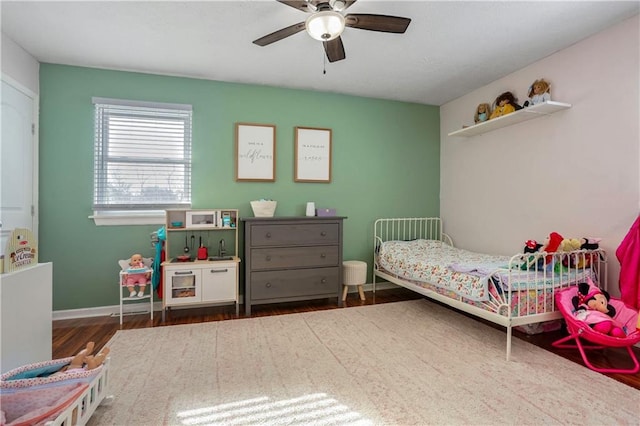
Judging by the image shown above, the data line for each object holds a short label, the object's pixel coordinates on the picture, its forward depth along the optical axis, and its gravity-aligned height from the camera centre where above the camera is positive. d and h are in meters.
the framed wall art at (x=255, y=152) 4.09 +0.79
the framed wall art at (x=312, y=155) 4.33 +0.80
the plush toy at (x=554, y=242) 2.99 -0.26
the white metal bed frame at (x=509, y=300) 2.53 -0.78
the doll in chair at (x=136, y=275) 3.37 -0.67
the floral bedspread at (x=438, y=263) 2.80 -0.53
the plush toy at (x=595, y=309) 2.39 -0.75
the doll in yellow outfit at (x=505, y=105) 3.62 +1.26
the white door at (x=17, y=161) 2.94 +0.50
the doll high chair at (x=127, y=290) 3.35 -0.87
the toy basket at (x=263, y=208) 3.93 +0.06
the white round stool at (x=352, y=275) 4.14 -0.80
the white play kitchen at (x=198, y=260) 3.47 -0.54
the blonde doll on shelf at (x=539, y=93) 3.25 +1.28
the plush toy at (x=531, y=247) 3.01 -0.31
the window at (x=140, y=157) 3.63 +0.65
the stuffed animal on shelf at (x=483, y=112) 4.04 +1.29
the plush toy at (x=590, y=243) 2.82 -0.26
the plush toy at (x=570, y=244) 2.88 -0.27
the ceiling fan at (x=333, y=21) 2.12 +1.34
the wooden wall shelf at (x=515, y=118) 3.14 +1.07
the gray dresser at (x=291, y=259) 3.68 -0.55
